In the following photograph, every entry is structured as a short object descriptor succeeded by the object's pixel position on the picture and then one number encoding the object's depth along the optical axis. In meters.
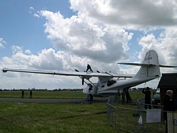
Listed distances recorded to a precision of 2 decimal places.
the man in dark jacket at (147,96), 16.00
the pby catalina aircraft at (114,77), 22.98
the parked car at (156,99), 18.36
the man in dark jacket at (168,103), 7.96
